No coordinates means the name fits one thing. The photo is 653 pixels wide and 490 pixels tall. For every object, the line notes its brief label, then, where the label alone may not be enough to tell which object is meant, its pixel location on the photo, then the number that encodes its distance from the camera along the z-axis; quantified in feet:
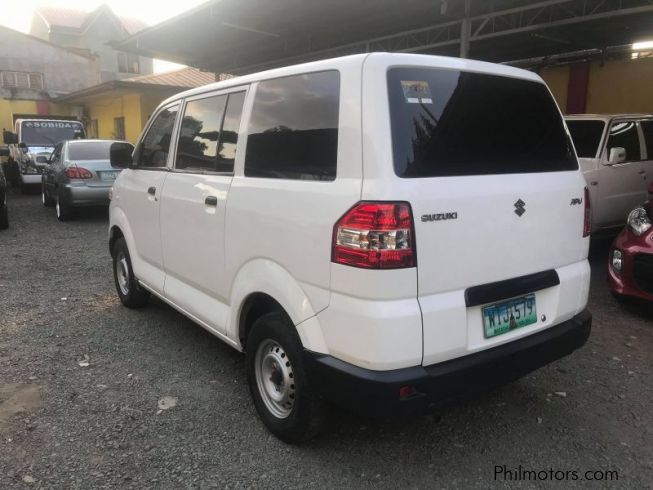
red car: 14.03
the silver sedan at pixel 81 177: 31.78
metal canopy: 32.35
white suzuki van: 7.06
